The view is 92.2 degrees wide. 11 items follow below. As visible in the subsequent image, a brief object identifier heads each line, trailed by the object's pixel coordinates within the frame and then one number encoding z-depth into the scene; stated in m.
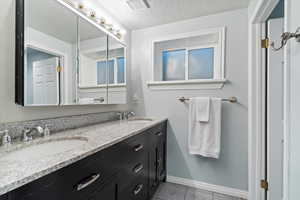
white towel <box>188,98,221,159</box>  1.74
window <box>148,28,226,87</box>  1.84
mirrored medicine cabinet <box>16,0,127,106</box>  0.97
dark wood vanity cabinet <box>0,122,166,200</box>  0.56
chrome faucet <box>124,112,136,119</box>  2.07
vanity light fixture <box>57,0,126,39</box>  1.37
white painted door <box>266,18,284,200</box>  1.34
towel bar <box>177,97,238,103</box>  1.71
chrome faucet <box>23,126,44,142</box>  0.94
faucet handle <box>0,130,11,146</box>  0.84
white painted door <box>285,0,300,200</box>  0.68
